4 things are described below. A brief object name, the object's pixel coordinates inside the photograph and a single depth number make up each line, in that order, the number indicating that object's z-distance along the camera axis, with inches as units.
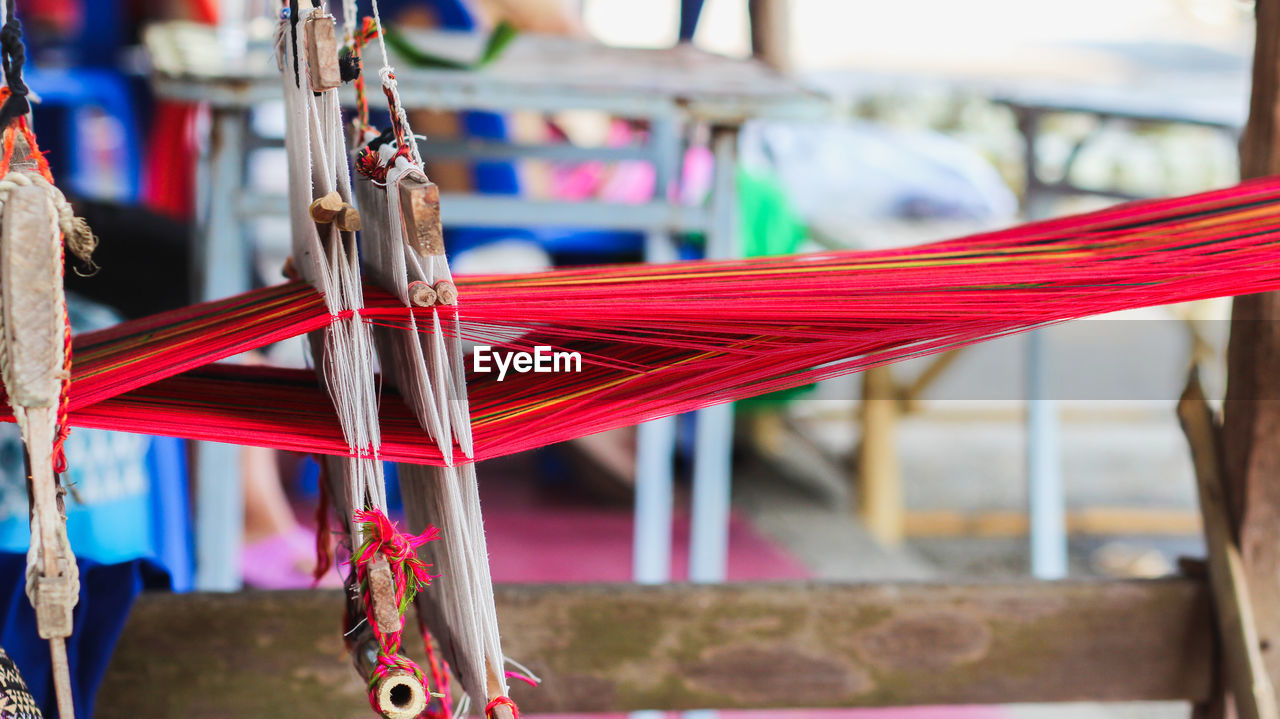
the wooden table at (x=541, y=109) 97.6
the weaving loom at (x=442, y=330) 66.1
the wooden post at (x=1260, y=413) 78.3
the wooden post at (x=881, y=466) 222.6
